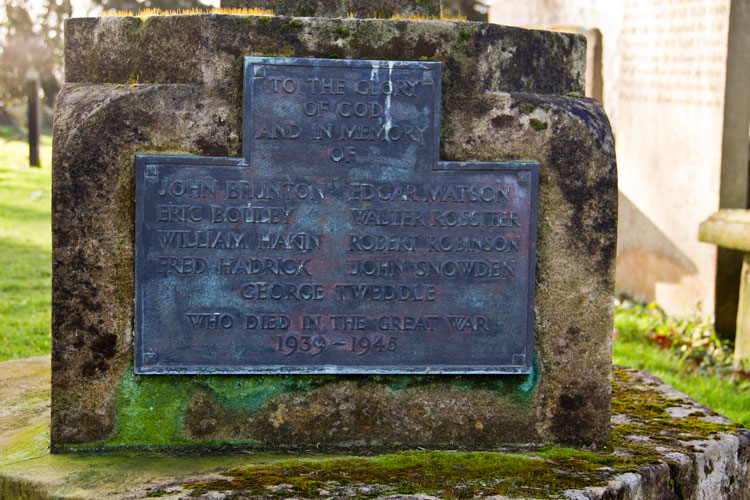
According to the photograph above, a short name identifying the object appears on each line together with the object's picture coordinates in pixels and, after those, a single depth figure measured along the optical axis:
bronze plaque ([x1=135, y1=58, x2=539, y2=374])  2.88
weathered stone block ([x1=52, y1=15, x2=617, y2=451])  2.85
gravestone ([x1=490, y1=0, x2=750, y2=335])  6.52
